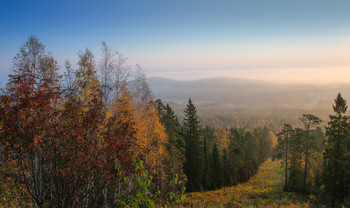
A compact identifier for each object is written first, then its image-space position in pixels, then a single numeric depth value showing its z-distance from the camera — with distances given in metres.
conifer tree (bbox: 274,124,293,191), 28.79
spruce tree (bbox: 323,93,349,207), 18.22
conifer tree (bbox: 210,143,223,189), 34.24
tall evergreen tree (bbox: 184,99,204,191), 29.12
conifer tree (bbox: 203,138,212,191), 31.52
